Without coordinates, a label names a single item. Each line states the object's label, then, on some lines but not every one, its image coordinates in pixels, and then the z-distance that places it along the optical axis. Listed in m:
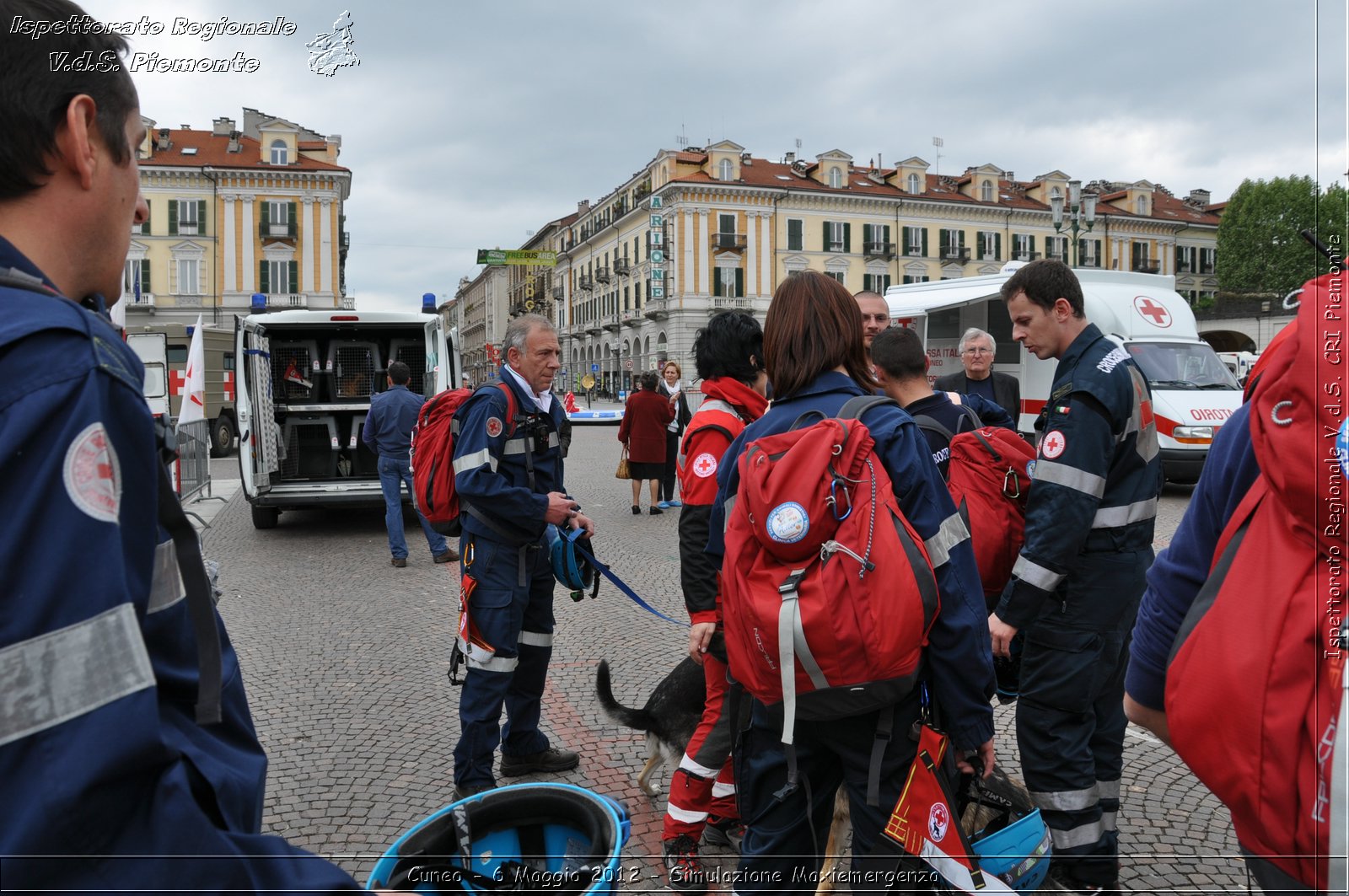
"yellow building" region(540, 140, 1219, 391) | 60.28
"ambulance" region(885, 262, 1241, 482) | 12.98
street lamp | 20.78
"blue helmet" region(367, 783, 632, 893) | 1.56
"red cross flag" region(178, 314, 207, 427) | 11.61
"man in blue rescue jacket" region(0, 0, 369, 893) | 0.83
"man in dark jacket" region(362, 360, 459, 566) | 9.76
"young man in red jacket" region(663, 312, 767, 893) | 3.37
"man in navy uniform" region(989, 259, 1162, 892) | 2.98
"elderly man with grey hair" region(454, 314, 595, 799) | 3.93
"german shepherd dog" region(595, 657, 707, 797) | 3.78
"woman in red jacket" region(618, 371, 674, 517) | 12.62
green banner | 39.19
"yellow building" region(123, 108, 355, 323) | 49.12
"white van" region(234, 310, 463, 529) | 10.64
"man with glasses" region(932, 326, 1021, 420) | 6.82
